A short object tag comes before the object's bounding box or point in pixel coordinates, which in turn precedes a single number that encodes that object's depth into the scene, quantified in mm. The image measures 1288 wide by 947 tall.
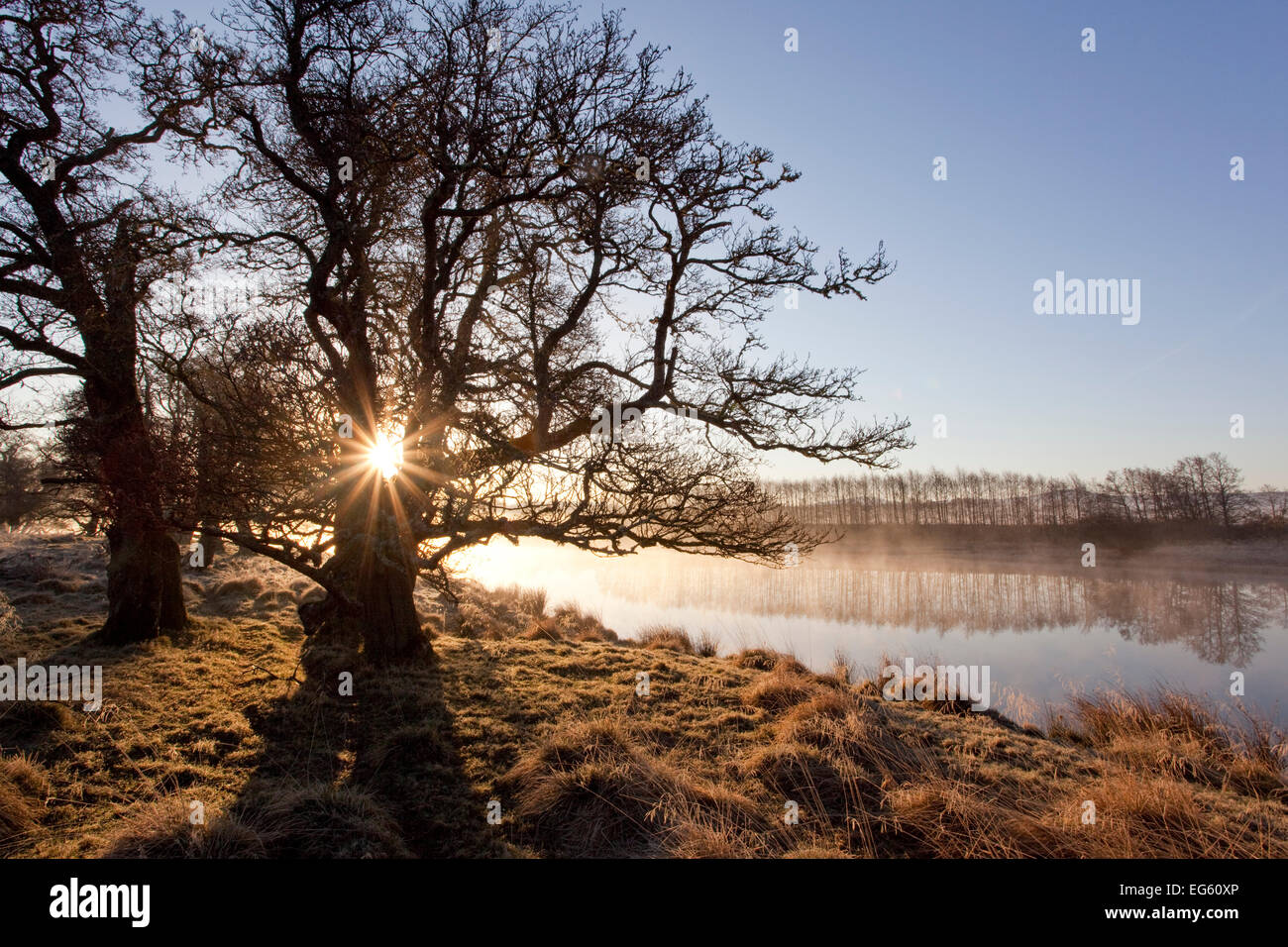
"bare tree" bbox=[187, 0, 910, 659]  6203
